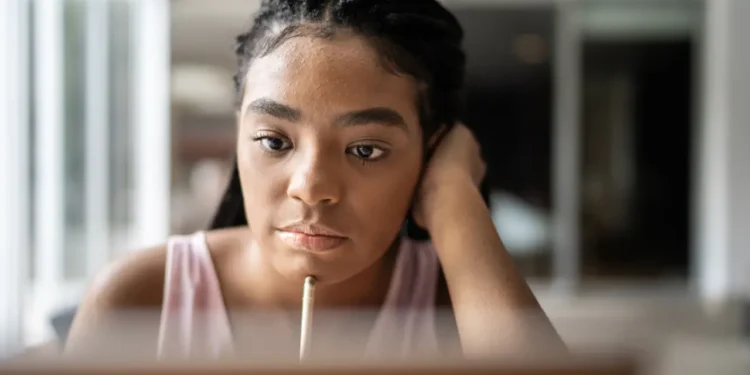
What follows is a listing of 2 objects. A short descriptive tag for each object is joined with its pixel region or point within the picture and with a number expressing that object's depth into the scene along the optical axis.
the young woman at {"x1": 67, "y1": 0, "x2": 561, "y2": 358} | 0.40
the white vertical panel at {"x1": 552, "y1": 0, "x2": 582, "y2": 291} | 1.14
